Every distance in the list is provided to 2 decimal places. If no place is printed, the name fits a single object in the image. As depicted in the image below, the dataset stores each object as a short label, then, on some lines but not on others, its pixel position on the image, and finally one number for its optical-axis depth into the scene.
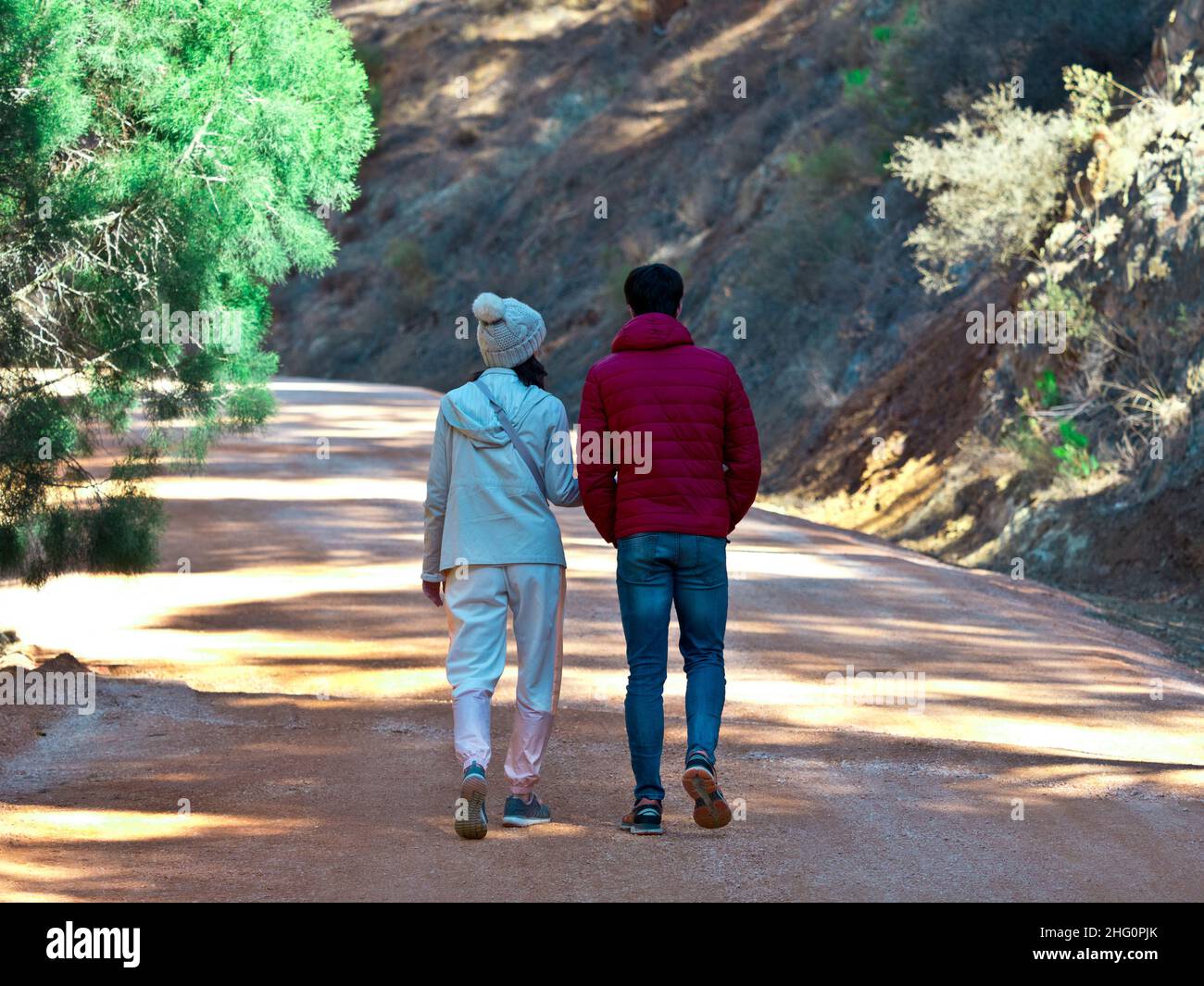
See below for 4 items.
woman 12.52
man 12.23
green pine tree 19.72
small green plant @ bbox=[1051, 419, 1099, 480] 35.03
